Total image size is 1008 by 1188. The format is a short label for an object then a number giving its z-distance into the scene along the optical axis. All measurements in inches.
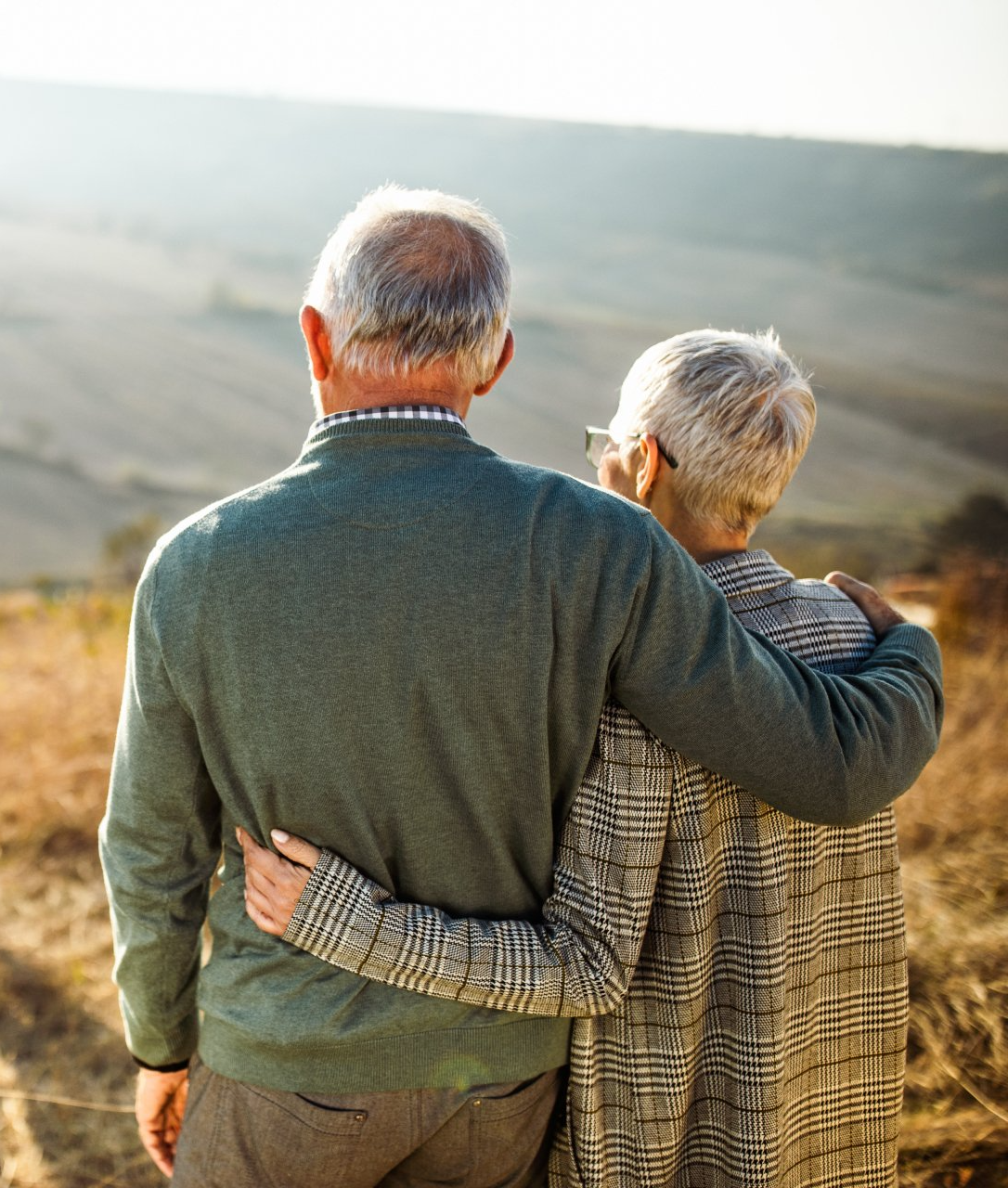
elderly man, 41.2
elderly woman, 45.6
